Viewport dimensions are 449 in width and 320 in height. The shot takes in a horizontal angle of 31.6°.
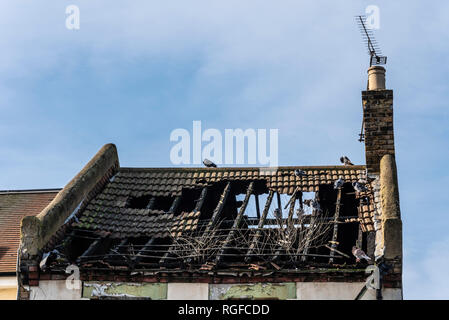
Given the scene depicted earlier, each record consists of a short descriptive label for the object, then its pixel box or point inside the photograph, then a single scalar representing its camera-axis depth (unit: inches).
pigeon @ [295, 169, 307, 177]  824.3
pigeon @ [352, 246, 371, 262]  658.2
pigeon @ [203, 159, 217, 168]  865.5
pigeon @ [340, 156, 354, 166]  846.5
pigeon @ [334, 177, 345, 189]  791.7
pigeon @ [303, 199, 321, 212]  756.0
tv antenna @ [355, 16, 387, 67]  852.0
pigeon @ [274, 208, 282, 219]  744.6
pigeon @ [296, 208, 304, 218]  741.9
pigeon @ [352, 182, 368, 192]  772.0
